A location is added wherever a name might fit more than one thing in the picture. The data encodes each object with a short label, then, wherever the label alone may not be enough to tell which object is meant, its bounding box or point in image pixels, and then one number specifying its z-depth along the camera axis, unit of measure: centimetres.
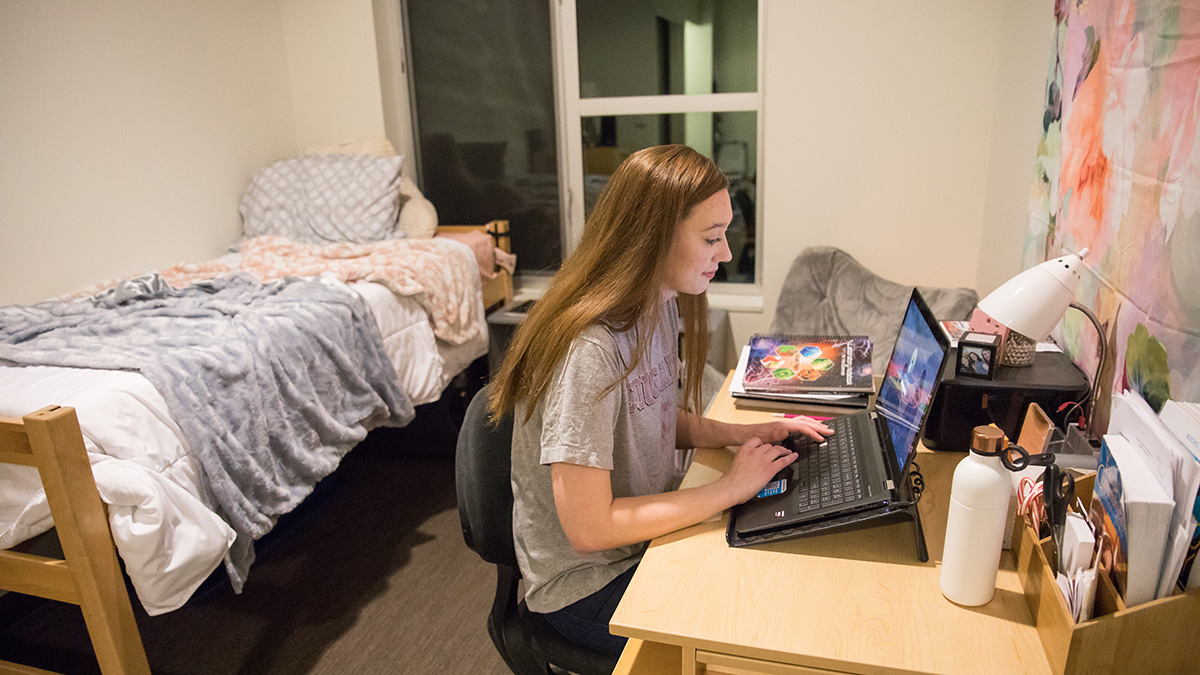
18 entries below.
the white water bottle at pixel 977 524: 78
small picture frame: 122
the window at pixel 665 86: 304
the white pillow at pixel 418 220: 315
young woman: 100
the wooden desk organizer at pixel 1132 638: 71
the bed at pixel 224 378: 148
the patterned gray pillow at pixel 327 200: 306
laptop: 96
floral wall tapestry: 93
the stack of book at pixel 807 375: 143
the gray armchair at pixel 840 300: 255
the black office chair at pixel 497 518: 116
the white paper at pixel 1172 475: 71
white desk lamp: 100
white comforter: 146
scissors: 80
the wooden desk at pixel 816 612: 78
